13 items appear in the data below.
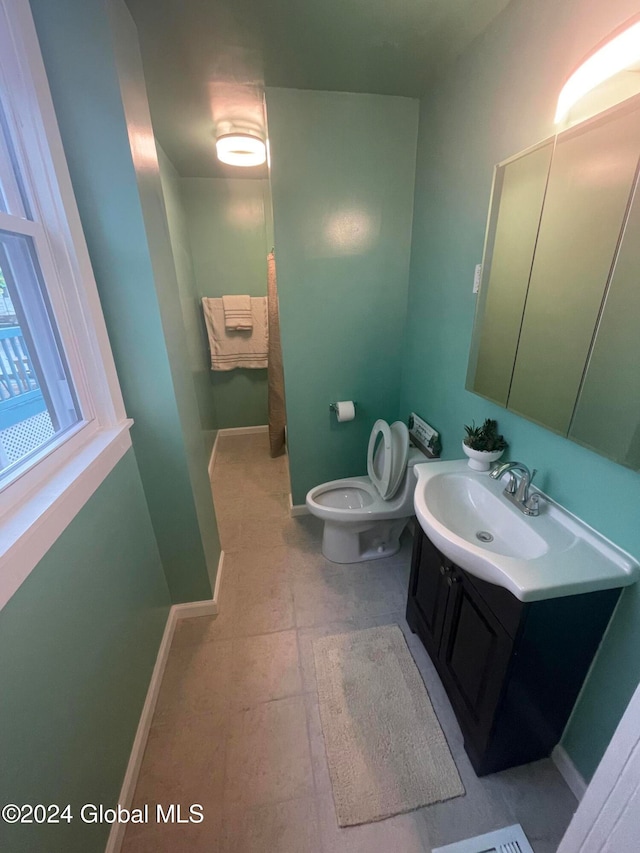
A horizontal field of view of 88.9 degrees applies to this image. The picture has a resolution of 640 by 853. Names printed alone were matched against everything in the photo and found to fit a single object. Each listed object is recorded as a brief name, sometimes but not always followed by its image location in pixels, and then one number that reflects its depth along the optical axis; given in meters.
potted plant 1.25
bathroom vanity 0.86
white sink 0.81
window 0.81
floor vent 0.95
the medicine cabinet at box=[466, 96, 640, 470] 0.79
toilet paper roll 2.12
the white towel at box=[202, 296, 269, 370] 3.22
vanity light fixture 0.74
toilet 1.78
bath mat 1.06
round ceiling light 1.98
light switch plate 1.32
